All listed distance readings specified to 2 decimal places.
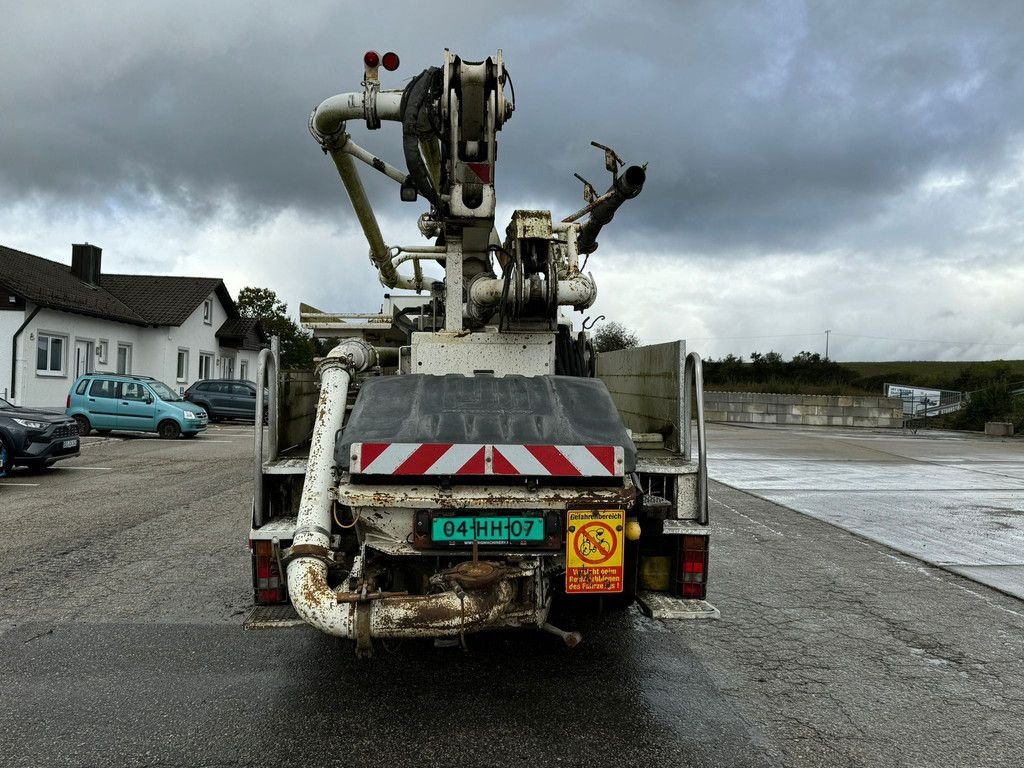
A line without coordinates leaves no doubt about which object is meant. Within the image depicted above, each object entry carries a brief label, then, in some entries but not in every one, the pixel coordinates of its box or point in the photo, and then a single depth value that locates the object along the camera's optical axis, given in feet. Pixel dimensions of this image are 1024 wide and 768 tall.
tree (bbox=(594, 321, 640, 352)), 115.95
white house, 78.12
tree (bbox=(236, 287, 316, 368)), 125.08
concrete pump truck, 11.73
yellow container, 13.97
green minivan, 66.03
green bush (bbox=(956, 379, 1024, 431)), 108.06
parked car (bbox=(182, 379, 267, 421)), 88.63
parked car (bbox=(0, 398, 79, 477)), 39.04
